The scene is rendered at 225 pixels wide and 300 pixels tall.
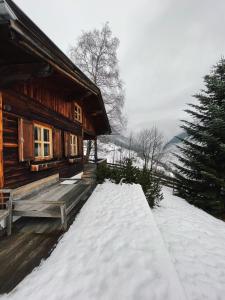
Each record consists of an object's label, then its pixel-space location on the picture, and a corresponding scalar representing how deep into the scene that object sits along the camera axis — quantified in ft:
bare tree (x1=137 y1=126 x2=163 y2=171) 117.95
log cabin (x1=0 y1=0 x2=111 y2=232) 11.77
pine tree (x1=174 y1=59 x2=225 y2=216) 31.18
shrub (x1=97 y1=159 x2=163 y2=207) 27.63
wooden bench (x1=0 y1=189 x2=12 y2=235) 11.09
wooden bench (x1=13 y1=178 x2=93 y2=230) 11.83
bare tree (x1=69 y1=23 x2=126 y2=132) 48.57
